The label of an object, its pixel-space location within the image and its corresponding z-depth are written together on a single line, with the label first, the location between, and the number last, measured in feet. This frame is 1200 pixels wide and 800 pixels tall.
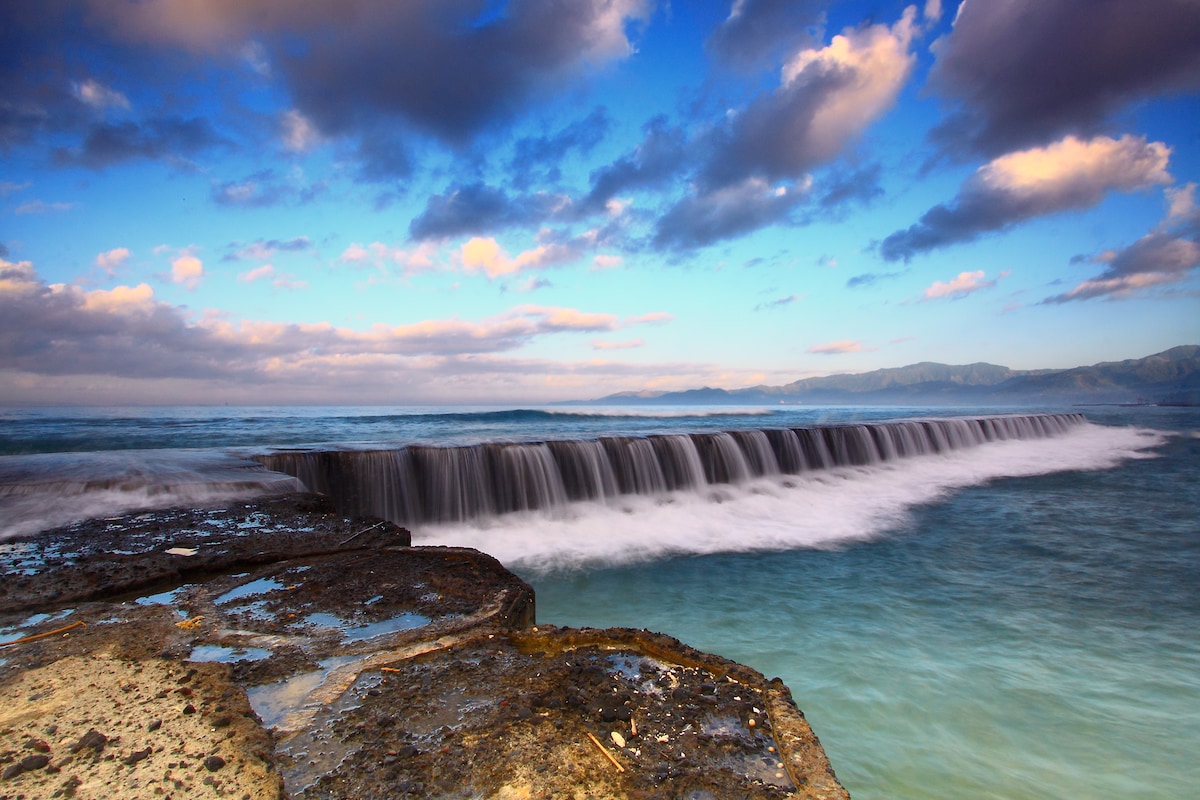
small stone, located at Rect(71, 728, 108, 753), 6.21
